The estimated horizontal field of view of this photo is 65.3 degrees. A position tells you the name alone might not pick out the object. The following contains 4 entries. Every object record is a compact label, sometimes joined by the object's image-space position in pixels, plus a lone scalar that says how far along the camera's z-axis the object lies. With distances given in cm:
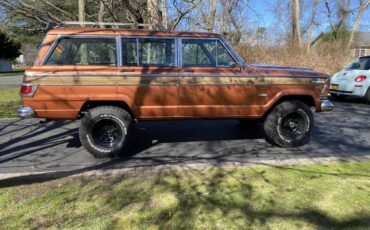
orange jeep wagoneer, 475
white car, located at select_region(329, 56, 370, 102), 999
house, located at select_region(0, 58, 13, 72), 4422
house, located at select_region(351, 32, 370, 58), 4765
